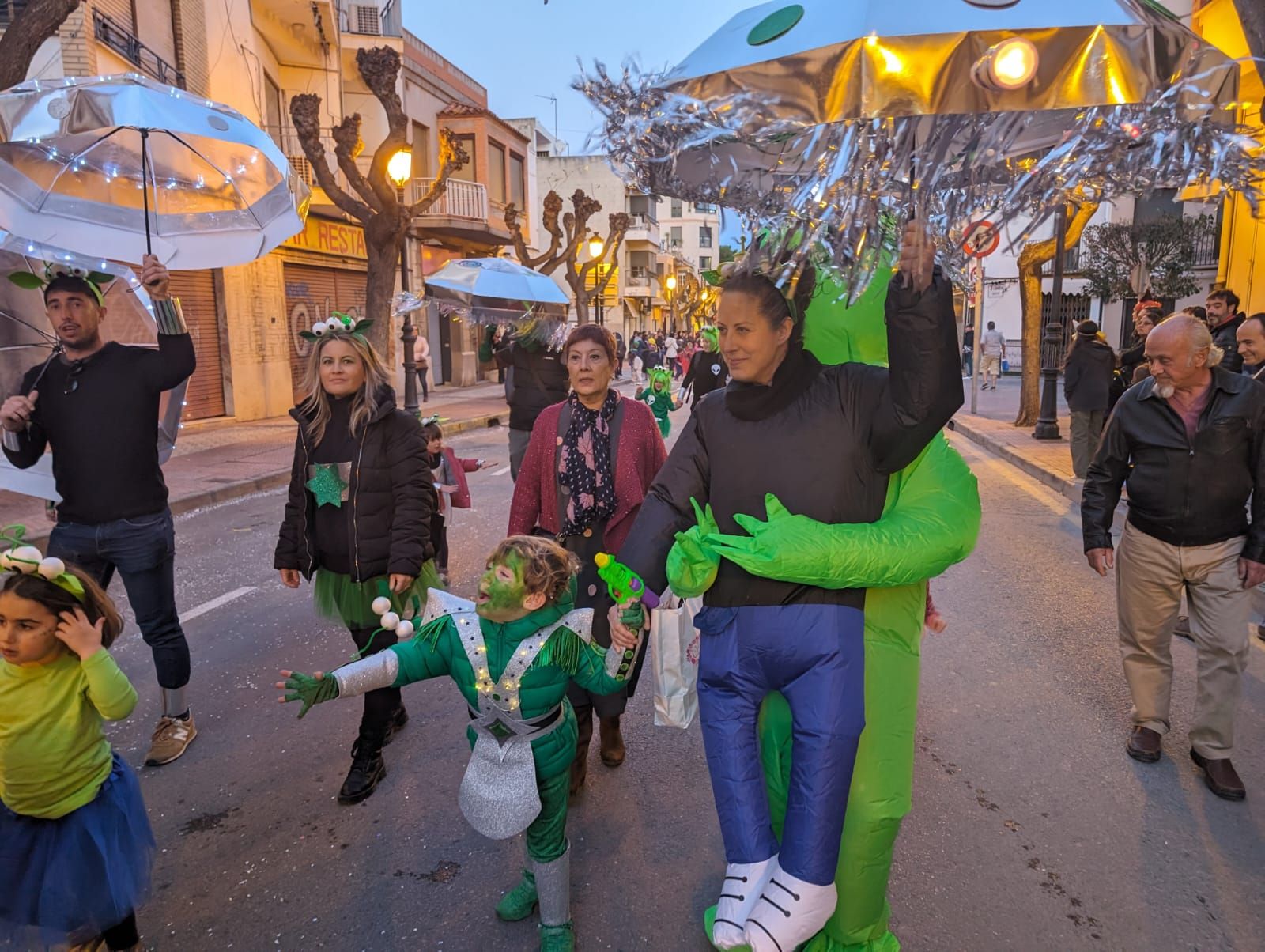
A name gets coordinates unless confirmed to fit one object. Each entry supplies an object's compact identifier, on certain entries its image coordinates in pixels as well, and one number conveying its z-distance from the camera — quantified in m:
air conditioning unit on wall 21.73
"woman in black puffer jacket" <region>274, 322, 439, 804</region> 3.30
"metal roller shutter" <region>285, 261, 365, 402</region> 18.39
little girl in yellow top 2.16
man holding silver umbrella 3.32
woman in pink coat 3.26
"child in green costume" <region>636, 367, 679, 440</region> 7.82
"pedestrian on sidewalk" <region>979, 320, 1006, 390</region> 22.69
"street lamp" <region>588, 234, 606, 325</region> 23.31
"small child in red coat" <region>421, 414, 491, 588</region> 5.17
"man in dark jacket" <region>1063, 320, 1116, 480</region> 9.08
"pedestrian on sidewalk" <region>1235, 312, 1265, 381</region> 5.51
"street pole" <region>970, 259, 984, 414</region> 17.60
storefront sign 18.34
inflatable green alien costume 1.99
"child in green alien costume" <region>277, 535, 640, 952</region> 2.32
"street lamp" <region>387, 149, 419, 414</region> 12.83
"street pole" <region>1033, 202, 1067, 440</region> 12.91
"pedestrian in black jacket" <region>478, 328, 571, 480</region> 6.40
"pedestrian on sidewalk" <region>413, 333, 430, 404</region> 18.31
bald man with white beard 3.30
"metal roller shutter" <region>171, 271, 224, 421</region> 14.65
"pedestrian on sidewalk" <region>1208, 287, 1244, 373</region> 6.87
